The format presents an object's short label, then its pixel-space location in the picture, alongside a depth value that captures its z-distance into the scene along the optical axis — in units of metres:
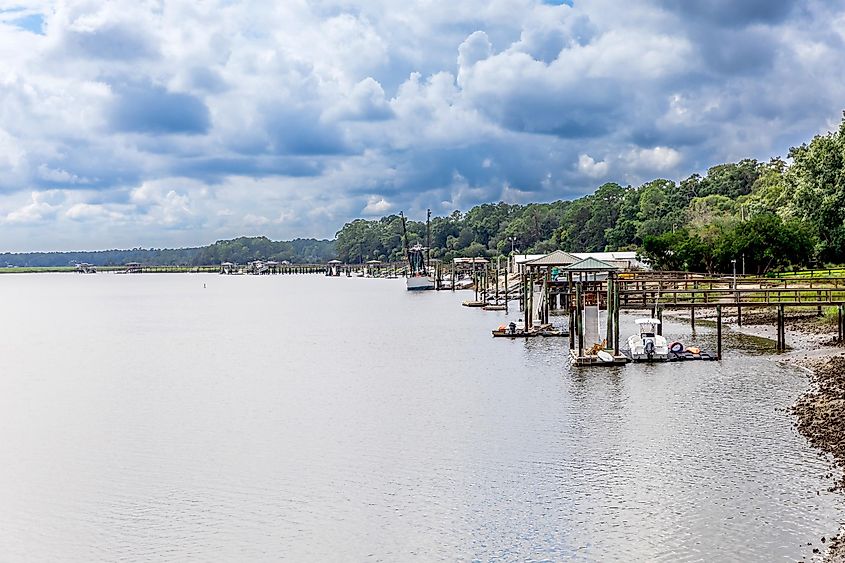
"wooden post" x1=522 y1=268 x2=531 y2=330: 55.21
